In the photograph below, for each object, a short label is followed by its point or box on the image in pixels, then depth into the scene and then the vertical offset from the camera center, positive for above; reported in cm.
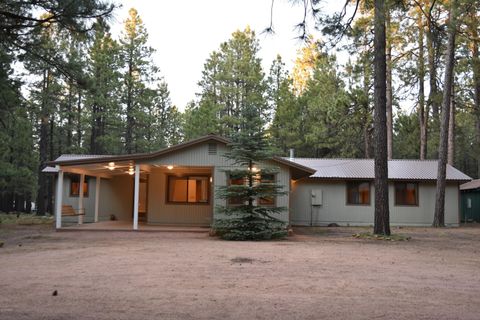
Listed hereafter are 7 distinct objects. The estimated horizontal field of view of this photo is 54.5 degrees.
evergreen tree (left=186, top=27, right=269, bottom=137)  3222 +808
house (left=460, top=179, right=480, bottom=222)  2800 -5
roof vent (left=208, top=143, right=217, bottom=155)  1695 +181
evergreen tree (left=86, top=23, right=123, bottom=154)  3041 +701
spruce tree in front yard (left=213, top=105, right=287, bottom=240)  1416 +28
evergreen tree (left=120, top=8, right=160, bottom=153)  3212 +887
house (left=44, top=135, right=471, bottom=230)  1933 +25
